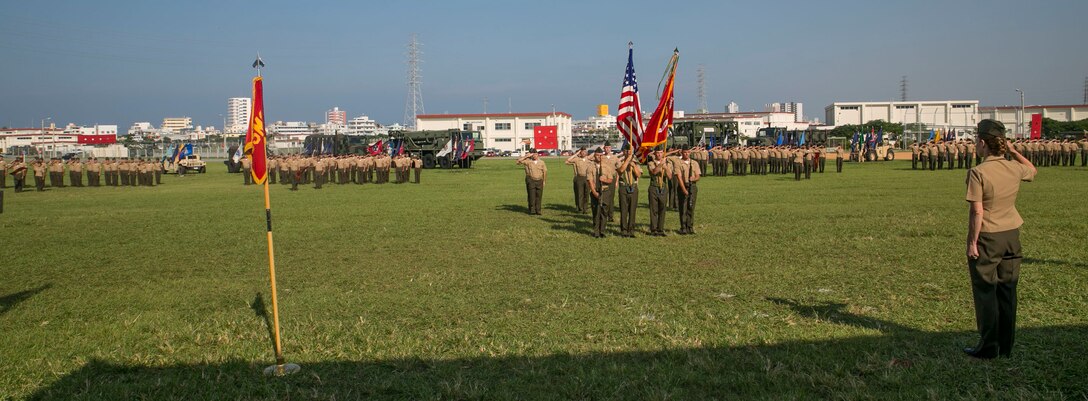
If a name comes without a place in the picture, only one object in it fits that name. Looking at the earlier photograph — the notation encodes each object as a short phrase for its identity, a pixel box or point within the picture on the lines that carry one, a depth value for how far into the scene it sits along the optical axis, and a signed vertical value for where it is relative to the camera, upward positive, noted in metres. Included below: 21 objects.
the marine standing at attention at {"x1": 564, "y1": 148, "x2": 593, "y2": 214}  18.42 -0.77
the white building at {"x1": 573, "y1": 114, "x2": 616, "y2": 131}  173.62 +6.38
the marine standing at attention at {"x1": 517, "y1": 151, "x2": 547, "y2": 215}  18.48 -0.72
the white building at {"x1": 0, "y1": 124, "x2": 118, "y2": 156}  141.62 +5.63
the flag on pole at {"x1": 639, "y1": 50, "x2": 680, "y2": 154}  13.74 +0.46
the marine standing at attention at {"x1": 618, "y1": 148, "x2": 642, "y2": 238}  13.27 -0.72
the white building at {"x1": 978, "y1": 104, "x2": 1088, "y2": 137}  111.56 +3.99
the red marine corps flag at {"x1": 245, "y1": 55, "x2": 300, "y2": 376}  6.14 +0.15
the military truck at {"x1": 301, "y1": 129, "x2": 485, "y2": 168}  50.12 +0.72
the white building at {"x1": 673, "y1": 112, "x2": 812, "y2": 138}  125.57 +4.78
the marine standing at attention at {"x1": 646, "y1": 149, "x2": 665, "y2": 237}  13.30 -0.76
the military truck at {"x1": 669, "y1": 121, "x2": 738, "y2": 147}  48.12 +1.07
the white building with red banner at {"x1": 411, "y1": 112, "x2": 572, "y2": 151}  113.69 +4.13
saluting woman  5.39 -0.72
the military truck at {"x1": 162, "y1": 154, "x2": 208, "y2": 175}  47.22 -0.20
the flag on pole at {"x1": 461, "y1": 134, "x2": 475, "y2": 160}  49.31 +0.51
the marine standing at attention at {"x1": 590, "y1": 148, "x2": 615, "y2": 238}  13.49 -0.74
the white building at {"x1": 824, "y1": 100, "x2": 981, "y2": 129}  116.09 +4.70
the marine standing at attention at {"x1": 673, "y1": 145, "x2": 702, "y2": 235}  13.80 -0.74
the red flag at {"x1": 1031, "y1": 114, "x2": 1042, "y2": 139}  43.11 +0.78
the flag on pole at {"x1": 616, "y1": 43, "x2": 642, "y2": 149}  15.31 +0.79
